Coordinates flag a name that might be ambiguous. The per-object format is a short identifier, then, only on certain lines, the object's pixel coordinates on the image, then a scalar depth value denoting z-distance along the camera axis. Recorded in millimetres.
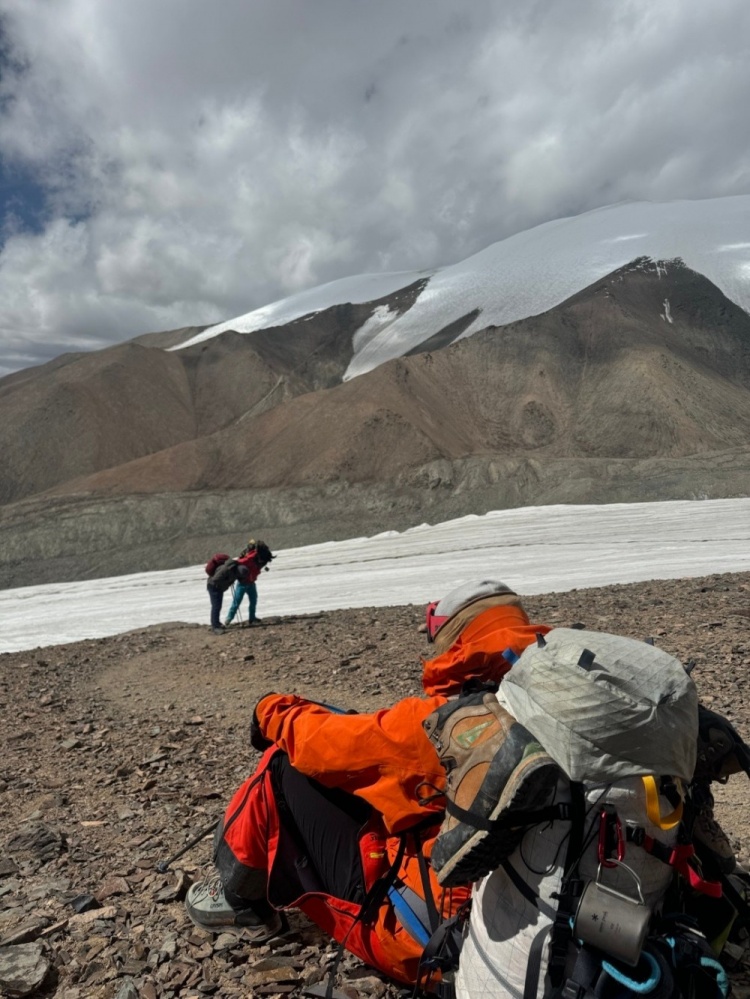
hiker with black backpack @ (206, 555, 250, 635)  12266
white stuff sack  1868
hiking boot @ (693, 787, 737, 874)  2295
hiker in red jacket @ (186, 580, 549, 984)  2465
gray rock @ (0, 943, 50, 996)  2912
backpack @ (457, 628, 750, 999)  1865
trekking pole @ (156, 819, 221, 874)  3807
